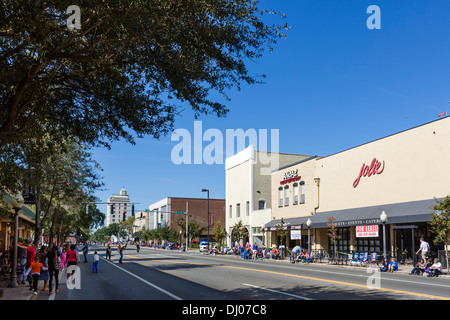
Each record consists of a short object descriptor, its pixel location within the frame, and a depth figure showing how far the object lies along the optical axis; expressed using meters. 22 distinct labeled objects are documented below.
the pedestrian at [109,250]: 38.34
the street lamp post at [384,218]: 26.89
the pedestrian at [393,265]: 24.02
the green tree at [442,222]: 22.89
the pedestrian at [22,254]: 19.08
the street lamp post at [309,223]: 36.61
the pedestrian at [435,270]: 21.58
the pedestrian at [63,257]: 22.66
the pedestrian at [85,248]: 35.65
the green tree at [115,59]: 9.06
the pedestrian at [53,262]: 15.52
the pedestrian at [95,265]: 24.59
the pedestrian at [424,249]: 23.11
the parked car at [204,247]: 61.25
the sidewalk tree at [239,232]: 54.59
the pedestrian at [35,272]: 14.27
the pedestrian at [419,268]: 22.49
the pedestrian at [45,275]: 15.57
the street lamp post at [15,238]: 16.42
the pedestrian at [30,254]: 16.14
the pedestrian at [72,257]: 17.92
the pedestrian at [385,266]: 24.75
